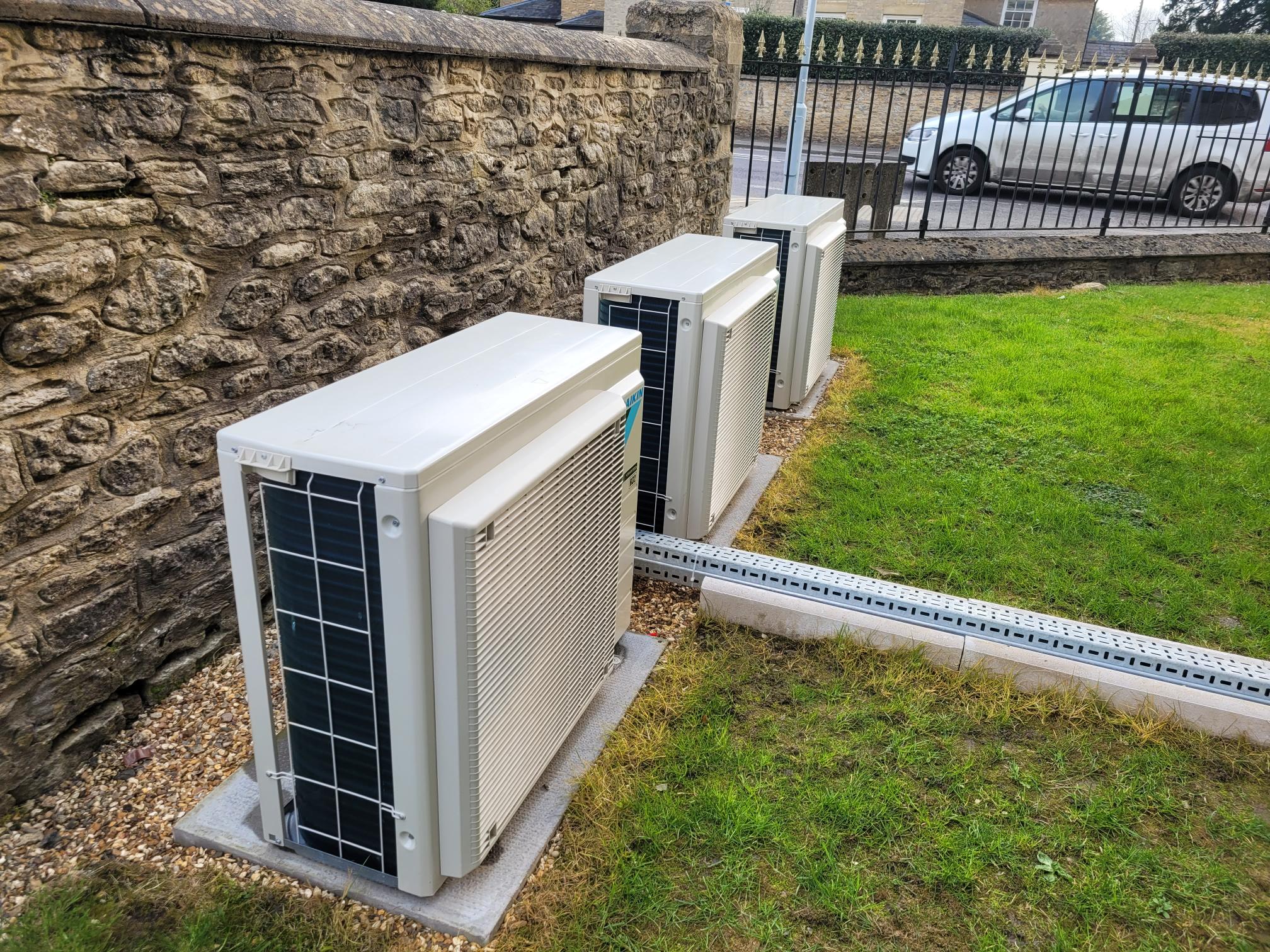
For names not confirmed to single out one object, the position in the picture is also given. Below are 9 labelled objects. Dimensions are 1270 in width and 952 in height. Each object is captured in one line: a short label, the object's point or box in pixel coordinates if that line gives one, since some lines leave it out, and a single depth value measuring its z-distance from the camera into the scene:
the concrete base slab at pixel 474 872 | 2.13
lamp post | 10.23
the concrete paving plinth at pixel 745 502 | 3.98
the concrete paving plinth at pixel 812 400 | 5.49
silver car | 10.08
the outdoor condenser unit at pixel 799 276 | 5.10
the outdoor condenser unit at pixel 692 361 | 3.36
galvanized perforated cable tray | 3.01
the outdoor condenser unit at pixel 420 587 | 1.78
